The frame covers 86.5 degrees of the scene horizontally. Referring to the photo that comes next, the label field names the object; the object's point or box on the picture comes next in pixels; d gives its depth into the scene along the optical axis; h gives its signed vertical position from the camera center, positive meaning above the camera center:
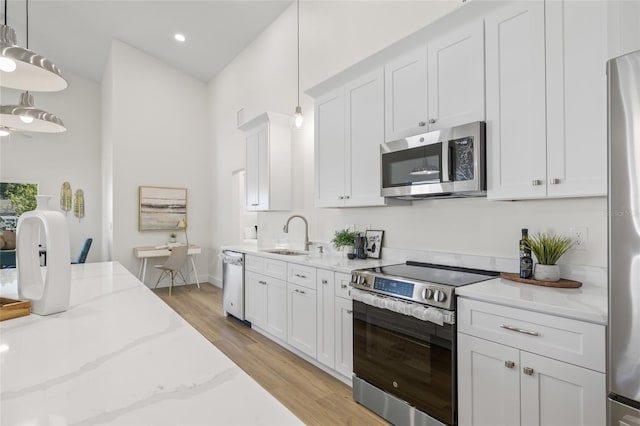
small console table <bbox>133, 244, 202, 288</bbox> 5.96 -0.71
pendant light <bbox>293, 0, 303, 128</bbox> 3.62 +1.01
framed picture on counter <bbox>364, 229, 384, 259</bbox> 3.18 -0.29
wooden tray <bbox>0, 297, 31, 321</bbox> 1.14 -0.33
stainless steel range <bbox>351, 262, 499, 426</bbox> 1.87 -0.79
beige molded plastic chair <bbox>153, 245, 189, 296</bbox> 5.77 -0.79
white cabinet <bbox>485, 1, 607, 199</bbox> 1.67 +0.60
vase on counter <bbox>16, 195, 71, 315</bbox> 1.12 -0.16
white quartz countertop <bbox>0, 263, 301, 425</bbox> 0.62 -0.37
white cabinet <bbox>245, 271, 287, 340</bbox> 3.41 -0.98
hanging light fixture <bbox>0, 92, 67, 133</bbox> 1.86 +0.55
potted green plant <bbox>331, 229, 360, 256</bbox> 3.27 -0.27
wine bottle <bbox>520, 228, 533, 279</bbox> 1.99 -0.29
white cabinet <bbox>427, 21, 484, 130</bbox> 2.11 +0.88
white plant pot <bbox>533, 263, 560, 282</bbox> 1.90 -0.34
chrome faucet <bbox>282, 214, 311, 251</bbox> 4.08 -0.22
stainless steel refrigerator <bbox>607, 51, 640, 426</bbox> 1.21 -0.11
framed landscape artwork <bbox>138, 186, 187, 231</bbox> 6.35 +0.10
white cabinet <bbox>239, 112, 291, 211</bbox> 4.29 +0.67
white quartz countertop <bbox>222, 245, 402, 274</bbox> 2.73 -0.44
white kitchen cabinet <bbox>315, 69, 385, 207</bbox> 2.82 +0.63
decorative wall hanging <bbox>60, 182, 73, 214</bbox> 7.09 +0.34
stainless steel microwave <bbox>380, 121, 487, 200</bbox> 2.09 +0.33
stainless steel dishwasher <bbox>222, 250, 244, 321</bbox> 4.15 -0.90
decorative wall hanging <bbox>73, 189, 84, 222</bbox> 7.30 +0.18
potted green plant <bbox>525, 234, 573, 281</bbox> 1.91 -0.24
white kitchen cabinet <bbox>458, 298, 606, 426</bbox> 1.40 -0.72
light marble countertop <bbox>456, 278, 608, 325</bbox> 1.43 -0.41
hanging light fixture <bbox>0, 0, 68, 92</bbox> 1.22 +0.59
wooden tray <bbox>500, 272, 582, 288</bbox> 1.83 -0.39
